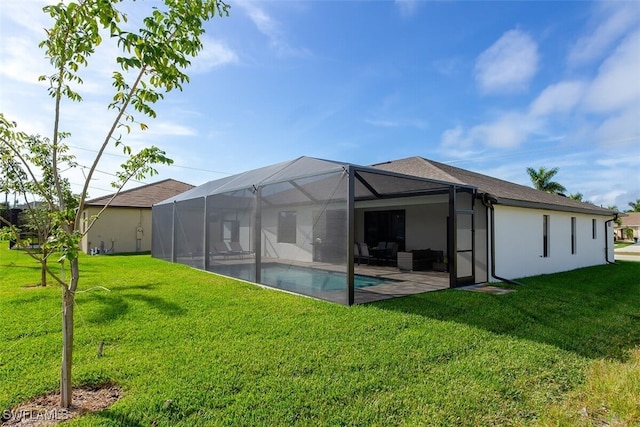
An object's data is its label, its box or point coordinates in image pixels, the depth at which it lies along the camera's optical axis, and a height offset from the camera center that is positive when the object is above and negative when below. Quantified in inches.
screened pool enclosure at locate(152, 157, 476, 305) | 288.0 +0.6
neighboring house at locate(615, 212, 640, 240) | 2090.8 +0.2
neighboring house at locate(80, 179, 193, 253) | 811.4 -8.3
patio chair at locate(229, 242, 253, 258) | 400.8 -30.7
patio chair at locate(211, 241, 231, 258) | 429.7 -32.8
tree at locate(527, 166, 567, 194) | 1387.8 +179.0
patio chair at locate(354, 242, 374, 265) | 574.2 -47.7
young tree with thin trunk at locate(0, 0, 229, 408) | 111.8 +56.6
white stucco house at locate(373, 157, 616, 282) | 400.5 -3.5
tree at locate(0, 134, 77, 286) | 121.3 +28.3
